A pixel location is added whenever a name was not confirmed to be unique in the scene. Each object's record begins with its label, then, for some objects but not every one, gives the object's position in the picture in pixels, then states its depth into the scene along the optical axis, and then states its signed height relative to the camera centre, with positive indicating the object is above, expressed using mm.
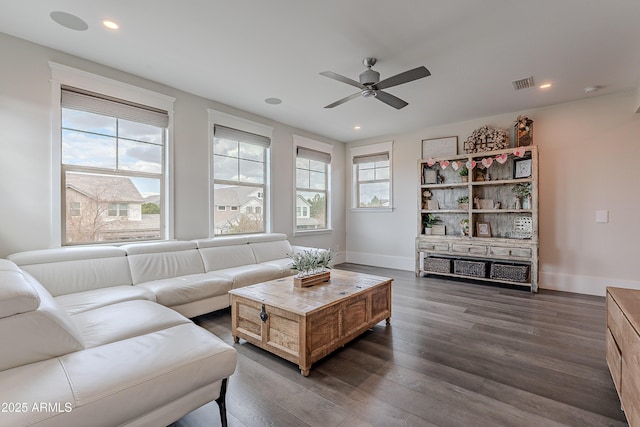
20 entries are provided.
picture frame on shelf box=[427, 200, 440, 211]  5496 +147
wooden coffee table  2197 -853
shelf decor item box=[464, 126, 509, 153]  4691 +1194
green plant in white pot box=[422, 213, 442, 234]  5466 -155
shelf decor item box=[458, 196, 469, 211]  5102 +172
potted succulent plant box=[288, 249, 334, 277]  2920 -518
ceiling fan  2654 +1266
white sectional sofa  1149 -707
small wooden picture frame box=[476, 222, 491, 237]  4938 -278
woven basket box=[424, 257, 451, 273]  5012 -901
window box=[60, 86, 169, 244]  3154 +542
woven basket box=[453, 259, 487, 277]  4688 -901
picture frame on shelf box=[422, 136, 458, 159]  5312 +1226
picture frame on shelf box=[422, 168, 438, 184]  5457 +673
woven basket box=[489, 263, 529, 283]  4339 -902
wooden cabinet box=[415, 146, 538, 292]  4383 -22
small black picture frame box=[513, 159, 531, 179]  4520 +696
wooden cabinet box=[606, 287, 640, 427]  1401 -753
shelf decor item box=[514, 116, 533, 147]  4465 +1253
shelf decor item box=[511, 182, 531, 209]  4559 +298
